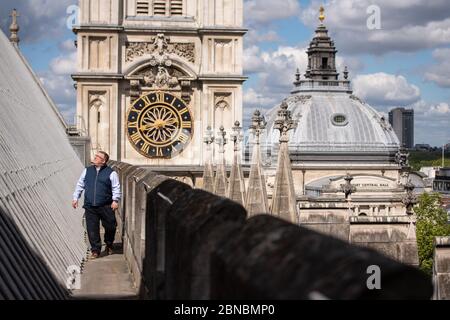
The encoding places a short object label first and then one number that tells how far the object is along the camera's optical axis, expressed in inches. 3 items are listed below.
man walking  437.1
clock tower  1584.6
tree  2045.6
